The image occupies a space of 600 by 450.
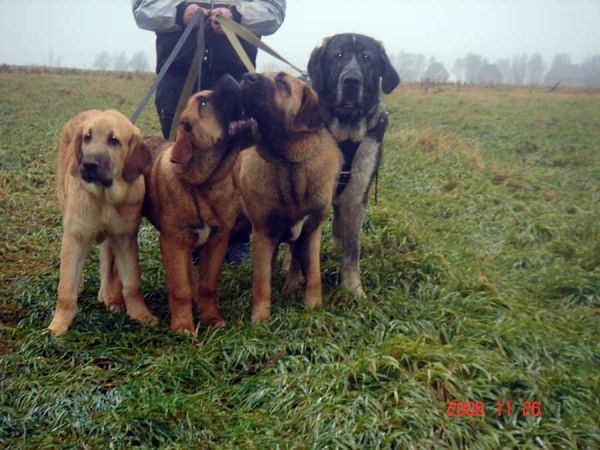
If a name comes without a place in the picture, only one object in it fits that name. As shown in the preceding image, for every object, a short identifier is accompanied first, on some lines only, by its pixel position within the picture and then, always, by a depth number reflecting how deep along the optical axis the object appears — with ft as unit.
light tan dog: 11.19
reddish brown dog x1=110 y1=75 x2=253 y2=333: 11.71
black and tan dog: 13.29
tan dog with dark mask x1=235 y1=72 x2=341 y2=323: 12.02
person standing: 14.12
